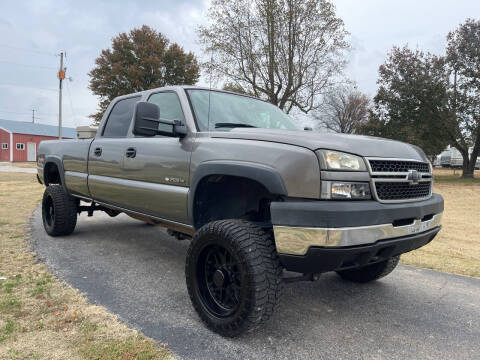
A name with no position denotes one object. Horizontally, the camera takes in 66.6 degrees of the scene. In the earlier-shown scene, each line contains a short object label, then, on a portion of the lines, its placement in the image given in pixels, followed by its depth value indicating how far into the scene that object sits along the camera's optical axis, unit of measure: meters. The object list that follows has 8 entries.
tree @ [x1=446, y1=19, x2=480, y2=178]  22.27
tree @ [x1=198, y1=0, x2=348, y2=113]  20.20
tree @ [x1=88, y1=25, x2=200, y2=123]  30.33
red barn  44.00
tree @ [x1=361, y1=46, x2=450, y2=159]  22.74
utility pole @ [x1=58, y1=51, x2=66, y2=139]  24.50
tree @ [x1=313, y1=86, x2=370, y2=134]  45.03
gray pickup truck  2.23
